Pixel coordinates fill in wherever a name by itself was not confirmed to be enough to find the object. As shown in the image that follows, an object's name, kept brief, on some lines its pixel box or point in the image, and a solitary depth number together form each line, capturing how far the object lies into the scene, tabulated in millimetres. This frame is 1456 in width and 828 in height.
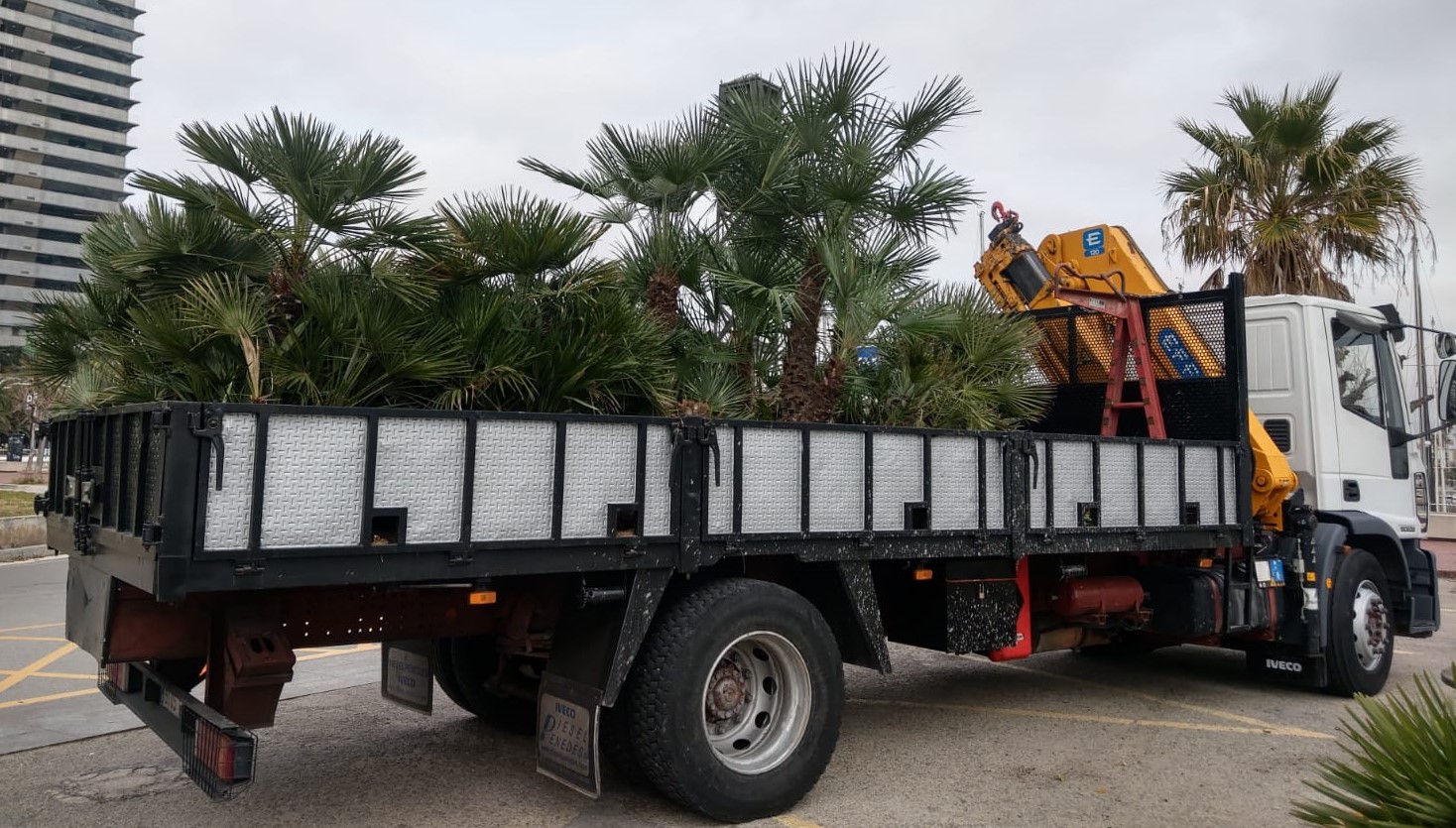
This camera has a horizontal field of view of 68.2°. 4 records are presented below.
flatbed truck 3521
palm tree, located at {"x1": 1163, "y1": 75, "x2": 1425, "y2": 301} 13070
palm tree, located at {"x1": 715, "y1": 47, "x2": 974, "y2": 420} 6926
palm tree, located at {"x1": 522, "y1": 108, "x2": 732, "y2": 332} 7047
